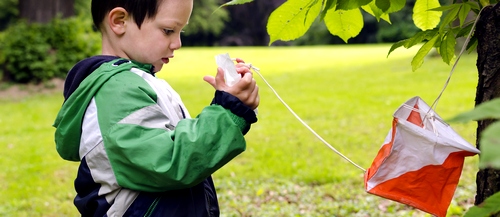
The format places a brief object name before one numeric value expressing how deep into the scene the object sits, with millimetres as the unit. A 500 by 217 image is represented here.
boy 1355
